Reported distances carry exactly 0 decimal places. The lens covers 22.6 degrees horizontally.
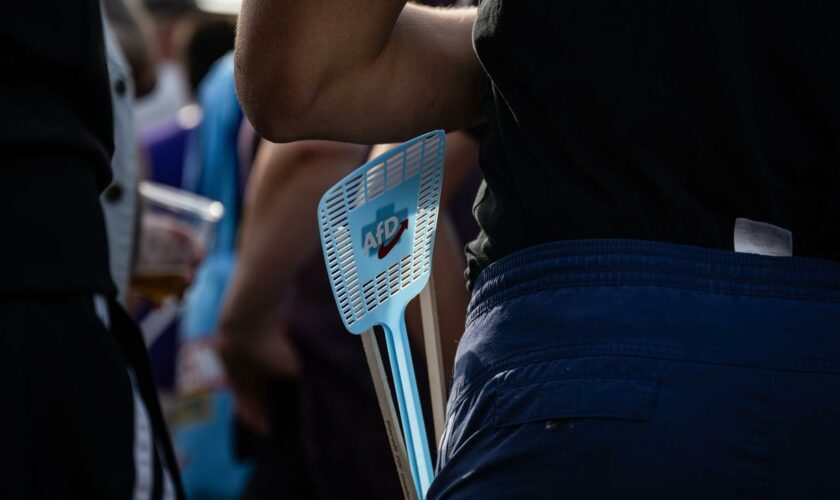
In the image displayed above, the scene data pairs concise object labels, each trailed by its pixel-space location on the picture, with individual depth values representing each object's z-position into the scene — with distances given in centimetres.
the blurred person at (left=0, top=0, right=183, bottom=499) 145
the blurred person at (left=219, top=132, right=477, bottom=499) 213
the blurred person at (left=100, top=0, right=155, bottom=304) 174
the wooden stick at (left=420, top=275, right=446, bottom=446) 139
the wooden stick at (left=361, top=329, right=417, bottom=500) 134
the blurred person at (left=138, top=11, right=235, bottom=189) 417
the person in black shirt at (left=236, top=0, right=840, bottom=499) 120
